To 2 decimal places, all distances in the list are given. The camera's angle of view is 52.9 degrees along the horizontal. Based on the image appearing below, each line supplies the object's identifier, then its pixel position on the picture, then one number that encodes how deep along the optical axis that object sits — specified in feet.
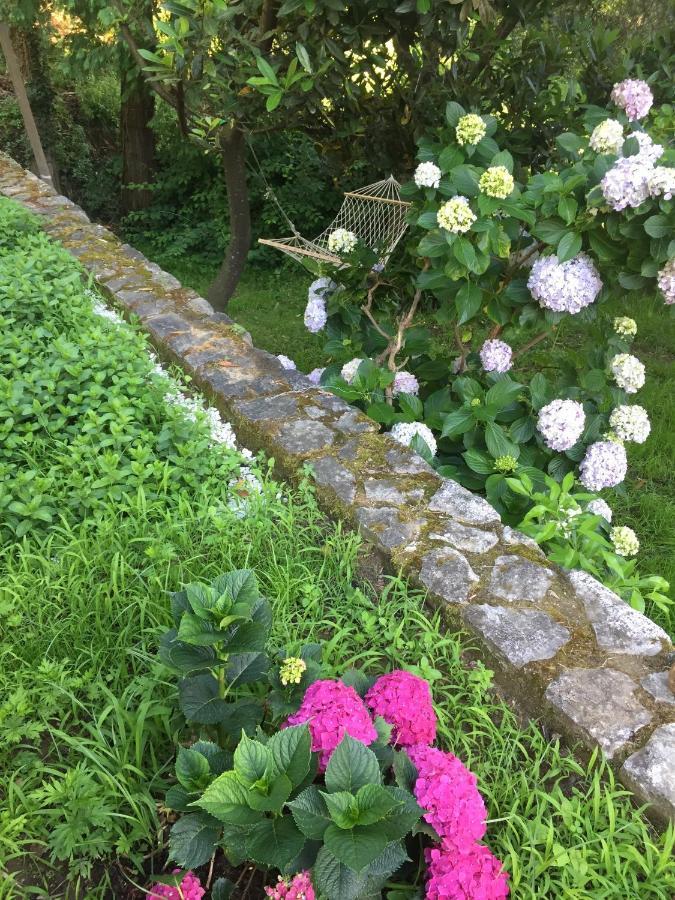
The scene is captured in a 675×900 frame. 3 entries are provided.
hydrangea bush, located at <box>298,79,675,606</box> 7.11
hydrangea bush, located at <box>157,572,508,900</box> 3.45
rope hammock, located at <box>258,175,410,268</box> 10.07
